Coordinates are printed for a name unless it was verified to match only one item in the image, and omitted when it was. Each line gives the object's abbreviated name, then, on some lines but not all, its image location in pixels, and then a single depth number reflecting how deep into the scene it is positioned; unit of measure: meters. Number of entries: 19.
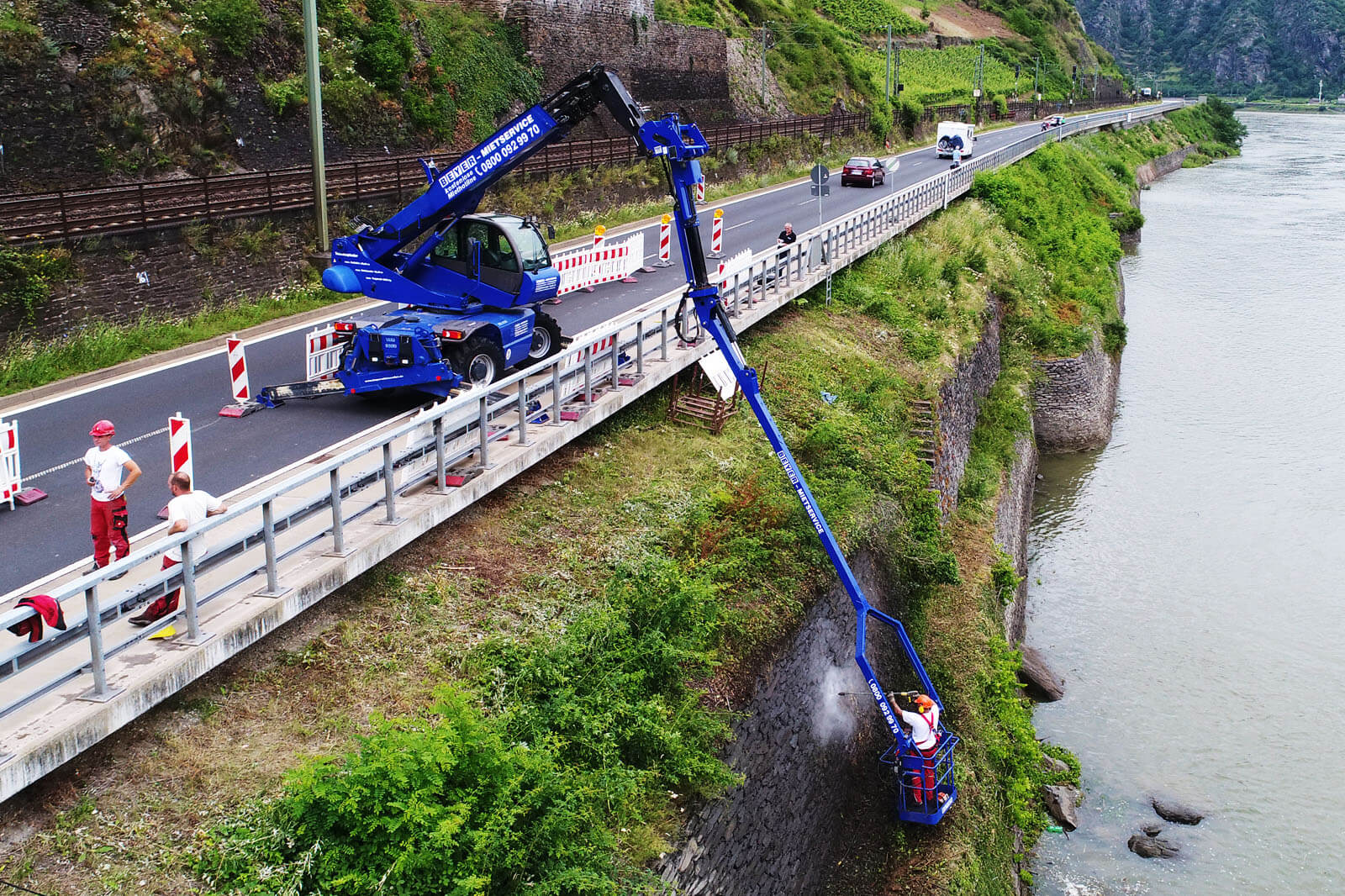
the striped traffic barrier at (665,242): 26.62
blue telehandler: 12.66
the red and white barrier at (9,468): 11.29
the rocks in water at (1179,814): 16.02
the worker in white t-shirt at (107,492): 8.93
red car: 45.31
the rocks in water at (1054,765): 16.42
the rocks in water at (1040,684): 18.64
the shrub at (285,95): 27.89
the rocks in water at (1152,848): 15.28
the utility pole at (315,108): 20.14
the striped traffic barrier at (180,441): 9.87
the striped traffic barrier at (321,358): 15.44
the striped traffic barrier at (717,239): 25.72
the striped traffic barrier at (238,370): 14.91
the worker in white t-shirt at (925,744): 12.52
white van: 60.16
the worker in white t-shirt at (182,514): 8.38
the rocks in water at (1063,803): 15.88
